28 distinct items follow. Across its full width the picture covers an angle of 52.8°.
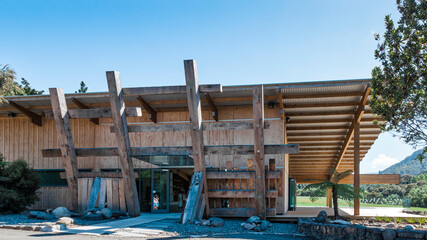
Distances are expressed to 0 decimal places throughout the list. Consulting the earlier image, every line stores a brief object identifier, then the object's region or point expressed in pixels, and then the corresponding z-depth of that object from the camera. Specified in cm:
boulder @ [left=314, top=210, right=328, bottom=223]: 1283
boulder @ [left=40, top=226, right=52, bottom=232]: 1137
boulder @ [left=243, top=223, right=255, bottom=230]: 1258
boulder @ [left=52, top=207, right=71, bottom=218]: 1427
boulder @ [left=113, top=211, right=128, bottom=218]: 1458
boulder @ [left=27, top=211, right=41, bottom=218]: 1383
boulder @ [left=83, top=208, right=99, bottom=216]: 1426
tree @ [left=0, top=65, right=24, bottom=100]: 1559
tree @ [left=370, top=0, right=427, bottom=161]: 1234
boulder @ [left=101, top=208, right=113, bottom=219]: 1425
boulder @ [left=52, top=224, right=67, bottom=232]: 1148
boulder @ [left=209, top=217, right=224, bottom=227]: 1259
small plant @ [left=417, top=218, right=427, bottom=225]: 1256
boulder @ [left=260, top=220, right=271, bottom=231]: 1261
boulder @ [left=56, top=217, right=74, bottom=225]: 1232
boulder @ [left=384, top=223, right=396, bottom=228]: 1189
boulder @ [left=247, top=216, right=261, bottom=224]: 1311
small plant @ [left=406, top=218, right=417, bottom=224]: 1326
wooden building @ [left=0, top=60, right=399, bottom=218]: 1345
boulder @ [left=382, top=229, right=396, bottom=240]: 951
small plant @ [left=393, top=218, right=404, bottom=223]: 1365
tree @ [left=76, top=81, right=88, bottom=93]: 4058
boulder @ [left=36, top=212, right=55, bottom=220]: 1370
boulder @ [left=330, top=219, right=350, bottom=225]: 1194
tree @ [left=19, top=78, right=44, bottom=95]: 3722
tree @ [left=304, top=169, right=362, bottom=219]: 1401
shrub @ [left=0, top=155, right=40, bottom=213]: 1485
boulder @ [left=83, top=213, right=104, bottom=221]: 1389
